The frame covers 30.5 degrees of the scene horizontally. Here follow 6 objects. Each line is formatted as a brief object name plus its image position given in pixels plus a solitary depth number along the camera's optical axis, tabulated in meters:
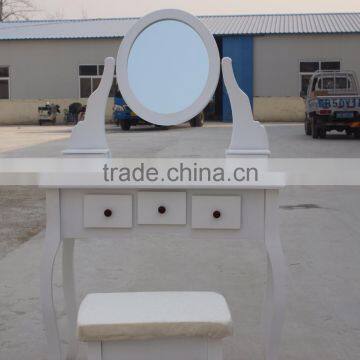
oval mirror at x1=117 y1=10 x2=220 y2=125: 2.99
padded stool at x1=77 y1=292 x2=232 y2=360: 2.15
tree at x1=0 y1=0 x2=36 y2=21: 43.12
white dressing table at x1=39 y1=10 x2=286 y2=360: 2.62
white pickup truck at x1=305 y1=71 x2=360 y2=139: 15.88
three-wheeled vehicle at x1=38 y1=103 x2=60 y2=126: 28.45
